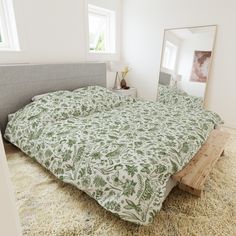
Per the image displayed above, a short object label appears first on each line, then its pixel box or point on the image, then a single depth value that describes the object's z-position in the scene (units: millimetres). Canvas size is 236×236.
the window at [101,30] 3289
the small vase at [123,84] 3734
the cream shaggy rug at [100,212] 1222
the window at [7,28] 2161
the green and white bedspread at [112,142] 1150
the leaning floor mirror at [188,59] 2906
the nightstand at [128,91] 3449
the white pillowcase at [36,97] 2256
